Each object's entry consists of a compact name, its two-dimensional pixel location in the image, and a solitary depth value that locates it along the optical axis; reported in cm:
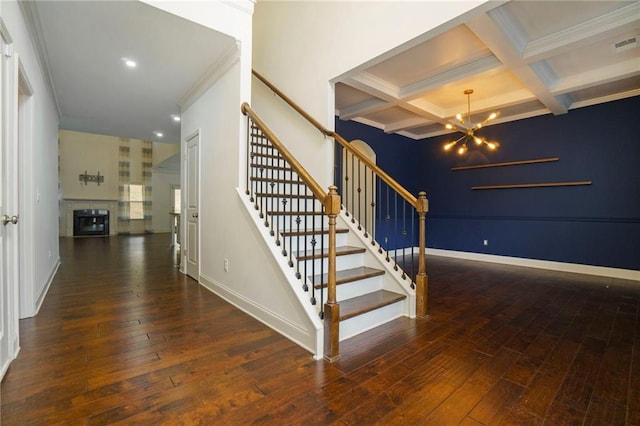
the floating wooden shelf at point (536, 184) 480
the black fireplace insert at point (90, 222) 983
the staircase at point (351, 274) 238
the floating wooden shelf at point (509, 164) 515
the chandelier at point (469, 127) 470
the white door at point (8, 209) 175
